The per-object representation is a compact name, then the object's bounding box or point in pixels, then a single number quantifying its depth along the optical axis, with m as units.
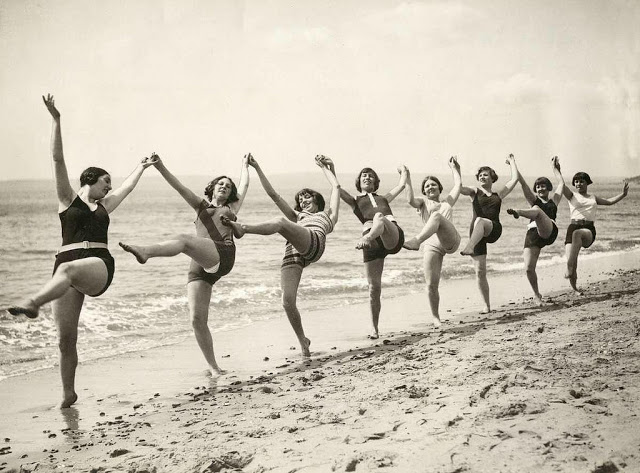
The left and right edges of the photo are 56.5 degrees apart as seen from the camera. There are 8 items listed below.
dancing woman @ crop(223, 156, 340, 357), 5.88
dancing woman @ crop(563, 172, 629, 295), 9.15
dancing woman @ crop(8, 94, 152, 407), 4.76
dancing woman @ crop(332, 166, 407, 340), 6.95
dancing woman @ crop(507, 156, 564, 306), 8.30
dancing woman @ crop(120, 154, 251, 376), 5.47
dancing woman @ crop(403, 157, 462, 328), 7.40
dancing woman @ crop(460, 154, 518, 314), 8.15
